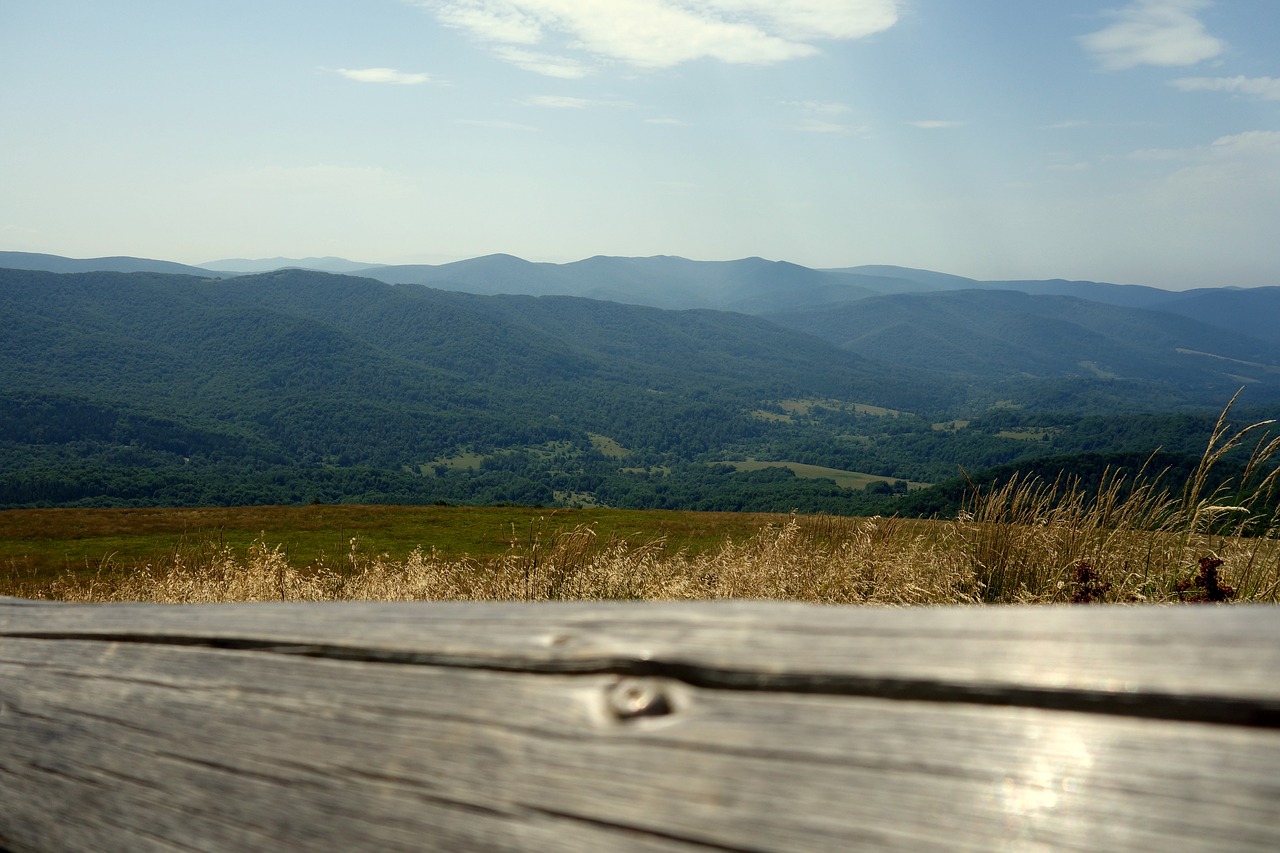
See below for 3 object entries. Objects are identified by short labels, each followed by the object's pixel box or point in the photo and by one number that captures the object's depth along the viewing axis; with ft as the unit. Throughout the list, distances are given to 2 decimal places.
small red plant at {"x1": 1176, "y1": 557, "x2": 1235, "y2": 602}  14.80
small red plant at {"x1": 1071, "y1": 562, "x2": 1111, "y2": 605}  16.81
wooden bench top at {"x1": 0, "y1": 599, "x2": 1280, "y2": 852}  2.72
